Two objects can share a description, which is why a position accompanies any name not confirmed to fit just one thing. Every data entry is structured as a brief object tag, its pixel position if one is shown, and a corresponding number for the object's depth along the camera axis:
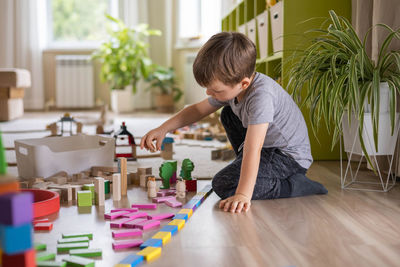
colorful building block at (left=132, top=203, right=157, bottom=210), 1.48
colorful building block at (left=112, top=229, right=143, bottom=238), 1.18
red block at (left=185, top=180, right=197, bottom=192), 1.71
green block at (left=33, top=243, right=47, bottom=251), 1.06
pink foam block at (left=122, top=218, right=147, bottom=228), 1.27
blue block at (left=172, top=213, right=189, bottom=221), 1.31
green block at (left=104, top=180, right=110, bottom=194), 1.69
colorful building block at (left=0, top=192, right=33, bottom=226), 0.55
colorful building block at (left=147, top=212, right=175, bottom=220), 1.34
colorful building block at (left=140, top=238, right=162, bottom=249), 1.08
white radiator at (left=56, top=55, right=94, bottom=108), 6.05
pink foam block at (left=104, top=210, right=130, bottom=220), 1.36
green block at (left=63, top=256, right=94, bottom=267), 0.95
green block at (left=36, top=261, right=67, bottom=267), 0.93
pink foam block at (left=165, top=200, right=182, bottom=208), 1.49
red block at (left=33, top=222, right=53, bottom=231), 1.24
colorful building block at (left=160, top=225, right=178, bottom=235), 1.19
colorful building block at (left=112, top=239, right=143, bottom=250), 1.09
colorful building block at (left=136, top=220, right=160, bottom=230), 1.24
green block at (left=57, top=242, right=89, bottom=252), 1.07
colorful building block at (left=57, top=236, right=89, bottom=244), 1.11
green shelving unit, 2.33
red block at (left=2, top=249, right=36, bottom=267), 0.58
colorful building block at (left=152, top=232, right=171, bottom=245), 1.12
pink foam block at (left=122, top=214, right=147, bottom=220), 1.34
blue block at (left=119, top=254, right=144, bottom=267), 0.97
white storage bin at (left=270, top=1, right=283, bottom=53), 2.40
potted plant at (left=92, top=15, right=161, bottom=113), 5.42
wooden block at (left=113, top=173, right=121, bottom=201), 1.58
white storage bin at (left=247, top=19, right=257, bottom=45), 3.20
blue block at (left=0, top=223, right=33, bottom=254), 0.56
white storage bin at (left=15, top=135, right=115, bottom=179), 1.83
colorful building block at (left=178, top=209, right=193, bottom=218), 1.37
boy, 1.42
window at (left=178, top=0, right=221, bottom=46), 5.18
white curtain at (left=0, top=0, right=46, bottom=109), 5.84
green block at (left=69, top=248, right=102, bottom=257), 1.03
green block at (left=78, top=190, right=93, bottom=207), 1.51
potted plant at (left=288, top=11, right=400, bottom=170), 1.61
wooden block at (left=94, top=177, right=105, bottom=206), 1.52
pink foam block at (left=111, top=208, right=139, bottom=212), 1.42
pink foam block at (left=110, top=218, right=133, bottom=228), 1.27
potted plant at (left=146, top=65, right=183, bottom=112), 5.57
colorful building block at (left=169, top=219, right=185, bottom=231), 1.25
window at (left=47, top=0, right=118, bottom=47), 6.10
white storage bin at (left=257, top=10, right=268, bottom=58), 2.81
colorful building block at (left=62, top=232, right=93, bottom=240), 1.16
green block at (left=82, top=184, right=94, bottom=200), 1.58
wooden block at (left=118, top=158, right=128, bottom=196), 1.68
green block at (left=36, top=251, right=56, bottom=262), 1.00
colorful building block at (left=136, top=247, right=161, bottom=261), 1.01
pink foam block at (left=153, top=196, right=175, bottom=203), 1.55
